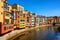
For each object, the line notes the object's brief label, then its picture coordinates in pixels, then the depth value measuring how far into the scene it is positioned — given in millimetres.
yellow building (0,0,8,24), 16023
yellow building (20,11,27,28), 26132
